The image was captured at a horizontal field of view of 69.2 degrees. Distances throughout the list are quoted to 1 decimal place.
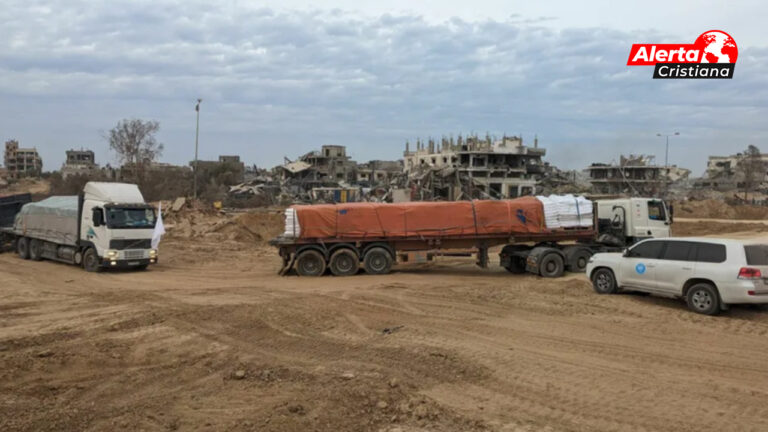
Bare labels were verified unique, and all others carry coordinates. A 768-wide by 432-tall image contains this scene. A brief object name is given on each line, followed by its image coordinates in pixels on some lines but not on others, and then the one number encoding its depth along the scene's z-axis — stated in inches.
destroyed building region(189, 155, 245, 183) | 3316.9
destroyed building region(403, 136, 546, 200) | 3764.8
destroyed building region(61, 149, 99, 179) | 5246.1
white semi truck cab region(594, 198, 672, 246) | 780.6
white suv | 466.6
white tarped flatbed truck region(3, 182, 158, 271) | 815.7
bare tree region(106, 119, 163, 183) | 2428.3
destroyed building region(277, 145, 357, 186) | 3833.7
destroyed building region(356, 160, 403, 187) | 4598.2
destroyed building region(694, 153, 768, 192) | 3720.5
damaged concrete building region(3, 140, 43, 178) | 5590.6
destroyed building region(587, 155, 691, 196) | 3806.6
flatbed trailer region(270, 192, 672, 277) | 765.3
